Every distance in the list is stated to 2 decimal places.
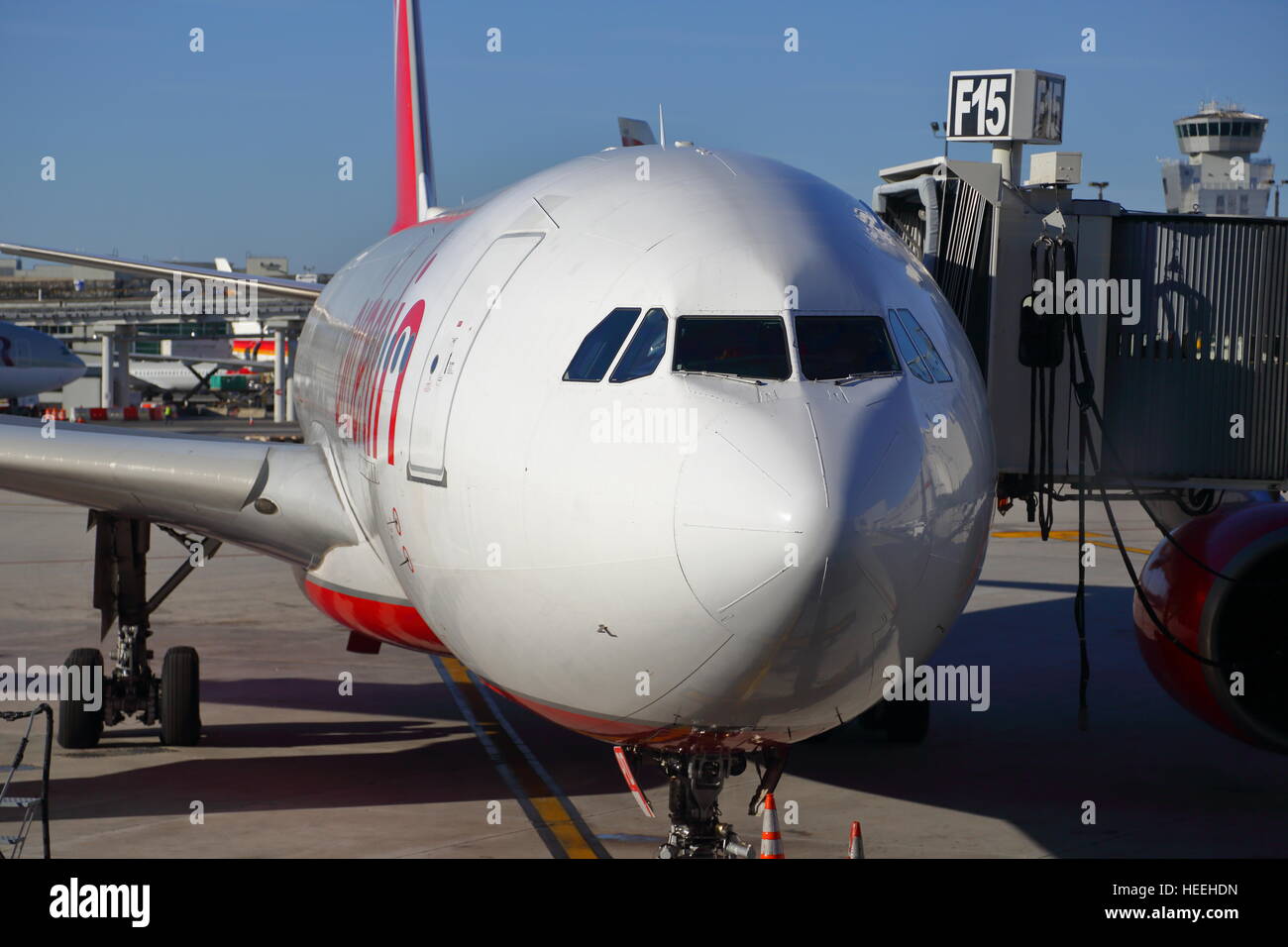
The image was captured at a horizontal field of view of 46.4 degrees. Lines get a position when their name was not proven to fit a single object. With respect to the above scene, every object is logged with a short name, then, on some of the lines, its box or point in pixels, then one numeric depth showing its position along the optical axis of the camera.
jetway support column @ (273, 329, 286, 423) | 85.06
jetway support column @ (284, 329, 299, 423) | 88.19
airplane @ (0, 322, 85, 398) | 66.75
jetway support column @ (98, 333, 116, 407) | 82.81
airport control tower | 82.75
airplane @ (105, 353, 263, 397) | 111.50
